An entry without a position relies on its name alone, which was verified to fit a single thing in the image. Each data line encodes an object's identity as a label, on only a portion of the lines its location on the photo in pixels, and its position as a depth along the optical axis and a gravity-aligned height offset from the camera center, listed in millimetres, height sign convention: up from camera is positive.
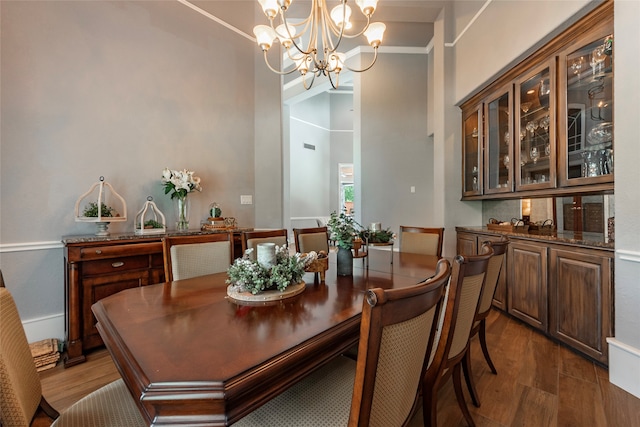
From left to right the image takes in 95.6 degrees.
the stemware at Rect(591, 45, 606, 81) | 2102 +1105
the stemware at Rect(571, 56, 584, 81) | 2270 +1152
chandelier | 2127 +1498
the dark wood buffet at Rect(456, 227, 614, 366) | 1947 -604
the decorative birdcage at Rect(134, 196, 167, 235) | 2625 -69
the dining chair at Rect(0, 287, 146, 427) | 722 -517
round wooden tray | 1206 -350
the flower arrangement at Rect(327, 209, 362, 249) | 1594 -105
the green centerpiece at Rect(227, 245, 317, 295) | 1232 -270
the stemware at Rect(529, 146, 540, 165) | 2754 +546
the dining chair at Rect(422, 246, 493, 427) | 1097 -457
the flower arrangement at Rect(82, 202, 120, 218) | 2359 +22
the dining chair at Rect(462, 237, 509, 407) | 1529 -471
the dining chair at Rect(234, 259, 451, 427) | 643 -426
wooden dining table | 642 -375
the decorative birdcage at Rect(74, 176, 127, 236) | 2336 +55
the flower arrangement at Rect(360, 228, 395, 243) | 1951 -166
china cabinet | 2102 +820
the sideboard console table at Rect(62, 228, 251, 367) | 2080 -461
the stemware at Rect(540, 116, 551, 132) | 2598 +797
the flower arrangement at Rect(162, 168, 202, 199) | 2830 +303
